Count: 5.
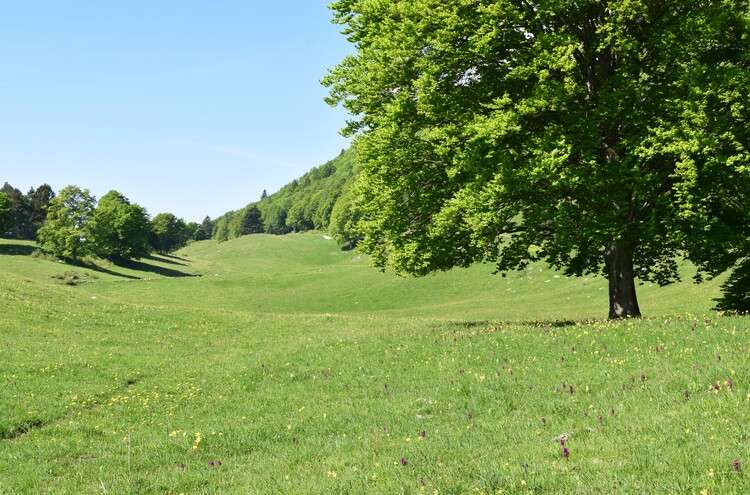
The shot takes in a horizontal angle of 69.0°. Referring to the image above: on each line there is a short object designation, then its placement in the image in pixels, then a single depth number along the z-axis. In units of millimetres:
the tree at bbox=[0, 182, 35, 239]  157500
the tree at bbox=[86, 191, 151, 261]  109706
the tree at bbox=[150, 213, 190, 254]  172225
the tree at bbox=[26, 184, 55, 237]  161000
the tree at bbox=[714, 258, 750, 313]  26266
